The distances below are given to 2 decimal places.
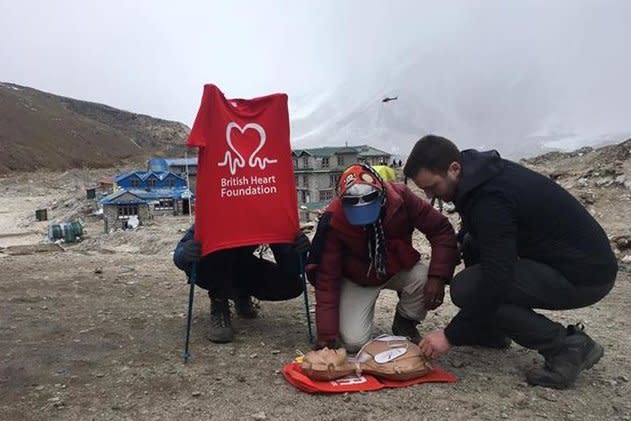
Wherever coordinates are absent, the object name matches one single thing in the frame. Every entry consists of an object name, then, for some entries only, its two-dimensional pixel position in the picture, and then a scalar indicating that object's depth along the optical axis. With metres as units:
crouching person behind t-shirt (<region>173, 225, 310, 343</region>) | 4.31
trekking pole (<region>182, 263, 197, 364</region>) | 4.03
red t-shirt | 3.98
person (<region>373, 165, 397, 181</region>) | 4.65
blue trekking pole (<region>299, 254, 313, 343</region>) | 4.42
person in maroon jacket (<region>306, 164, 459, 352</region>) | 3.94
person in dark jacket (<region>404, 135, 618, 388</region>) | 3.29
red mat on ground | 3.41
